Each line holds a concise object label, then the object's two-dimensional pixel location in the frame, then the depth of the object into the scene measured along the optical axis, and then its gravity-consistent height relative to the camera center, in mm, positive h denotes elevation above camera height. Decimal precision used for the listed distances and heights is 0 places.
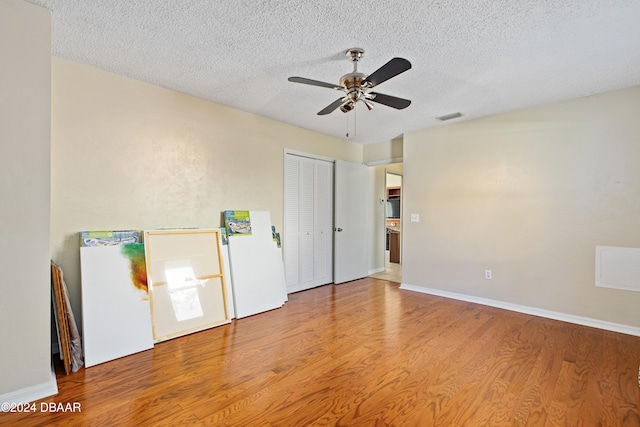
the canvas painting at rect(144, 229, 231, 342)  2893 -708
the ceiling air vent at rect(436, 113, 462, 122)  3905 +1334
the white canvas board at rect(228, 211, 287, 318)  3523 -711
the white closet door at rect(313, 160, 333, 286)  4843 -166
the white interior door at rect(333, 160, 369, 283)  5059 -147
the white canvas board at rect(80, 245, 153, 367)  2416 -815
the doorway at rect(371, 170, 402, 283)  5922 -355
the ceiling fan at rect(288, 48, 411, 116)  2014 +1007
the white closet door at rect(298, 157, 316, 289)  4602 -129
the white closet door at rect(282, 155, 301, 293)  4371 -118
